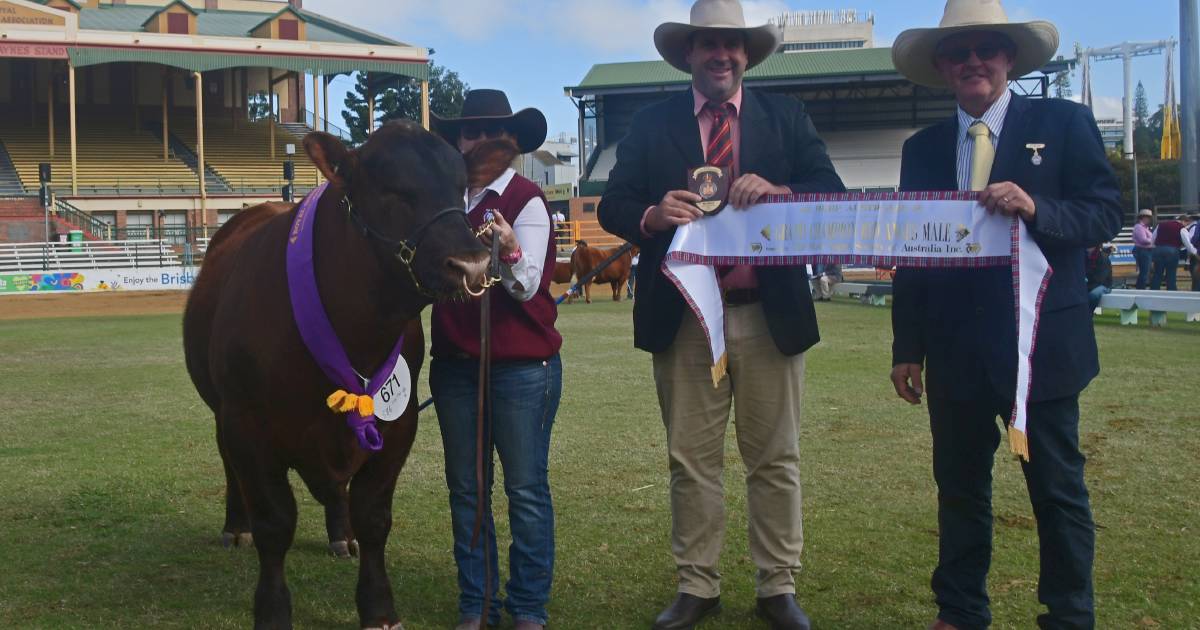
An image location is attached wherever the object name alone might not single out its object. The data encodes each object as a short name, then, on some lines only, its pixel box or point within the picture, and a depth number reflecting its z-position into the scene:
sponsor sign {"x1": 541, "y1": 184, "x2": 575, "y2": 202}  63.84
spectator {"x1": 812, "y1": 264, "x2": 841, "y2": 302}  24.72
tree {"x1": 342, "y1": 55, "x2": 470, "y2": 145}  47.62
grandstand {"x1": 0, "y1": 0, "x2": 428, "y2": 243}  38.16
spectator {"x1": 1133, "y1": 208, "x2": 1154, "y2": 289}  23.75
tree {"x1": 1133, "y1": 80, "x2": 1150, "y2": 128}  135.23
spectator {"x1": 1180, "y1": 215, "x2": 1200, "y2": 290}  22.22
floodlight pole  33.67
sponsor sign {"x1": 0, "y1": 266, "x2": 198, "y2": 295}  28.64
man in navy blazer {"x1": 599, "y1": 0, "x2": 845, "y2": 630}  4.16
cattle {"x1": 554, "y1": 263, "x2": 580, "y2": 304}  26.35
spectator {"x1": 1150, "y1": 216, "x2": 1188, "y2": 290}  22.61
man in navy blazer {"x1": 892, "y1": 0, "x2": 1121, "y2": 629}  3.65
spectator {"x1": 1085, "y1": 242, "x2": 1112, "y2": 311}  16.37
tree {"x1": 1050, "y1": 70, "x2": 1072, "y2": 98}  70.06
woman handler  4.11
